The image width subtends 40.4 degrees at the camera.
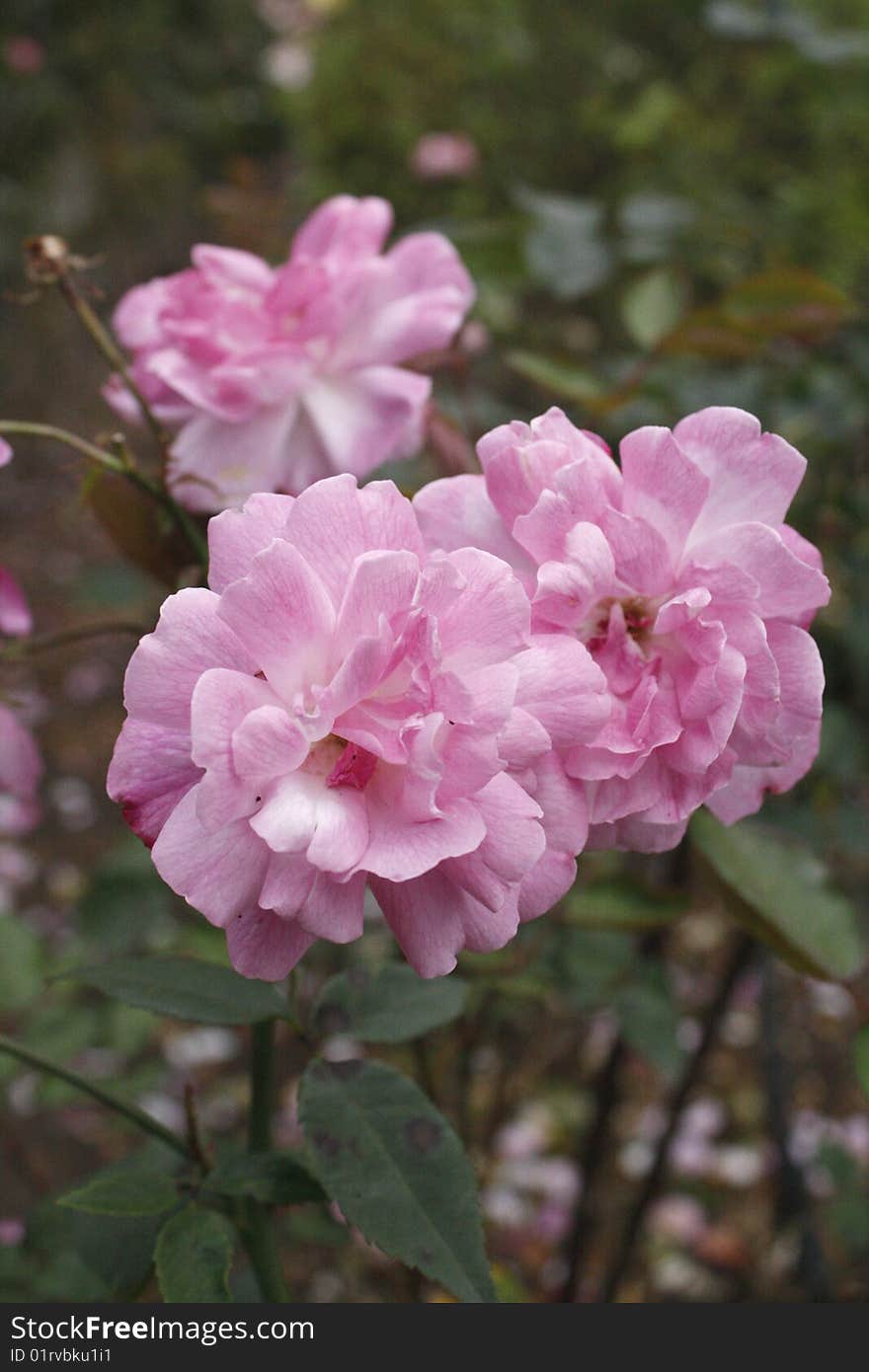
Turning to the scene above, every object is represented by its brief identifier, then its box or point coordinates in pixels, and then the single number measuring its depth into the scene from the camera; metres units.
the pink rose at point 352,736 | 0.35
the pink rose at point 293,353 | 0.53
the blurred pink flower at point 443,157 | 2.24
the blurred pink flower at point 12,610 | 0.53
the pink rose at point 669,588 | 0.39
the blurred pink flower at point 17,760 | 0.59
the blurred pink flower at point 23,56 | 3.51
